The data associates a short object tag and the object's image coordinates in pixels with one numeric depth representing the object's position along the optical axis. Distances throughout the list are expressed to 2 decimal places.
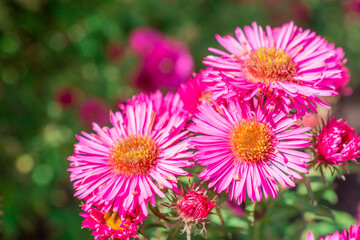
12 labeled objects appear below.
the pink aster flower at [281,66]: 0.26
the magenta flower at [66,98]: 0.40
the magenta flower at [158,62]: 0.43
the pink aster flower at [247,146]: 0.26
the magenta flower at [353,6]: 0.57
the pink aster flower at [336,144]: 0.26
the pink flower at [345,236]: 0.26
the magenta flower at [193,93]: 0.28
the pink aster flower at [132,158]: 0.26
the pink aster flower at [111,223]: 0.26
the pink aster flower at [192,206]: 0.26
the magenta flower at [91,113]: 0.40
